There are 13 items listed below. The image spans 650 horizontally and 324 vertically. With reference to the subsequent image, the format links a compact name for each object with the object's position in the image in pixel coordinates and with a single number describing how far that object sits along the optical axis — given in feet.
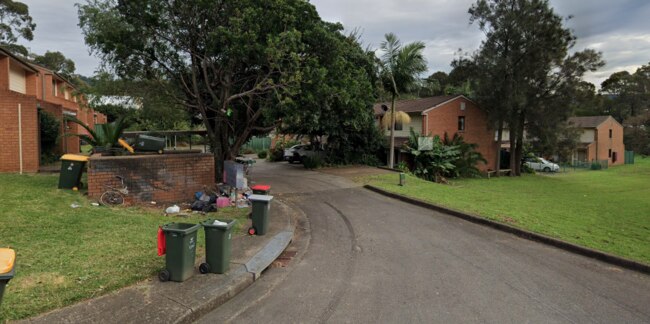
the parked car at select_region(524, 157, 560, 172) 134.62
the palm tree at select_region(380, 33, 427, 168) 69.26
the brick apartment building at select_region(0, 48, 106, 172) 41.63
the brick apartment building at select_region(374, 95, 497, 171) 89.04
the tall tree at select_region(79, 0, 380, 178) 39.34
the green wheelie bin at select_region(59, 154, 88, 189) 33.32
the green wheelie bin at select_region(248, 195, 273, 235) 26.18
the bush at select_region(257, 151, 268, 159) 118.96
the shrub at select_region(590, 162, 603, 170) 145.69
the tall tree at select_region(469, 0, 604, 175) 91.91
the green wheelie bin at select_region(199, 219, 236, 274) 18.20
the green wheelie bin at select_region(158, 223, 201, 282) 16.63
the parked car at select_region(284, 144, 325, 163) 88.78
